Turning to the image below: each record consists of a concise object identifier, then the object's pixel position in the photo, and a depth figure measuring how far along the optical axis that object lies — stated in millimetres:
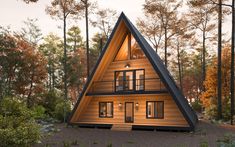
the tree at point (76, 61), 44156
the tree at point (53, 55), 45406
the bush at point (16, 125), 12180
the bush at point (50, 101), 31531
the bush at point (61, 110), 28406
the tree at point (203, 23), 38469
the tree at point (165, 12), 36438
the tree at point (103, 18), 39625
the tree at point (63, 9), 32469
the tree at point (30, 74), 32062
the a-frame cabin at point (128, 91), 21141
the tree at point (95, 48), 52406
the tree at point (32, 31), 47509
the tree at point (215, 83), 31031
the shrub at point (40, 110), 27609
